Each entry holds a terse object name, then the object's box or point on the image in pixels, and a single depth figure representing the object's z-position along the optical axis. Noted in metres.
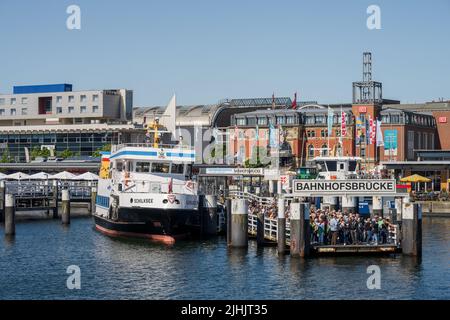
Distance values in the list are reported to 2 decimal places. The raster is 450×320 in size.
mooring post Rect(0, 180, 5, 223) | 85.90
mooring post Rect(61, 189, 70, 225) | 84.31
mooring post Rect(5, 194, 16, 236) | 71.94
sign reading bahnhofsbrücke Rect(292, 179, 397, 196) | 57.88
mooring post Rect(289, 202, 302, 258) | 53.38
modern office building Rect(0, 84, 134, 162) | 158.62
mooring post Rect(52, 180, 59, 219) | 93.45
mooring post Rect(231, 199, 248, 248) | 59.72
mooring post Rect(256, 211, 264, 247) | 61.96
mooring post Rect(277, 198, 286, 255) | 56.34
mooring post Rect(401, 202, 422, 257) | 55.03
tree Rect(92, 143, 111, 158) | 145.89
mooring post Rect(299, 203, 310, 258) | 53.22
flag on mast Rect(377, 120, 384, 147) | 97.36
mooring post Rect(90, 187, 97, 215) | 92.91
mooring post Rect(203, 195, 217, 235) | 70.94
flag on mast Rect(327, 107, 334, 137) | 94.62
